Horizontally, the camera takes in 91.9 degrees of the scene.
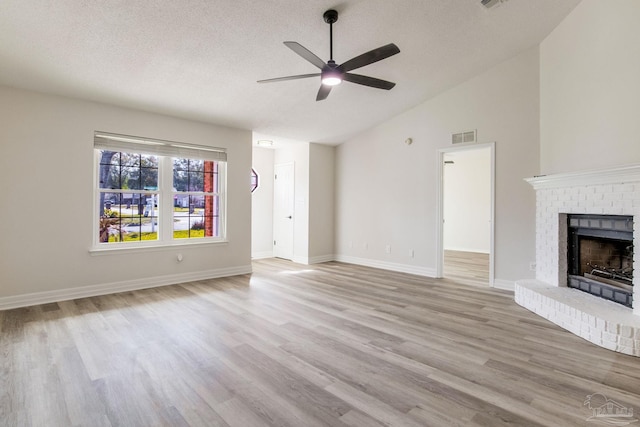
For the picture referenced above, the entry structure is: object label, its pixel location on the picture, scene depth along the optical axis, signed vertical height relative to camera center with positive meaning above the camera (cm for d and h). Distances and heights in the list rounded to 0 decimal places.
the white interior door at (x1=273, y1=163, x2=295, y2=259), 701 +8
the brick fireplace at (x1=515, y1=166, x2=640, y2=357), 270 -52
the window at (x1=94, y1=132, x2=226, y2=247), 430 +32
